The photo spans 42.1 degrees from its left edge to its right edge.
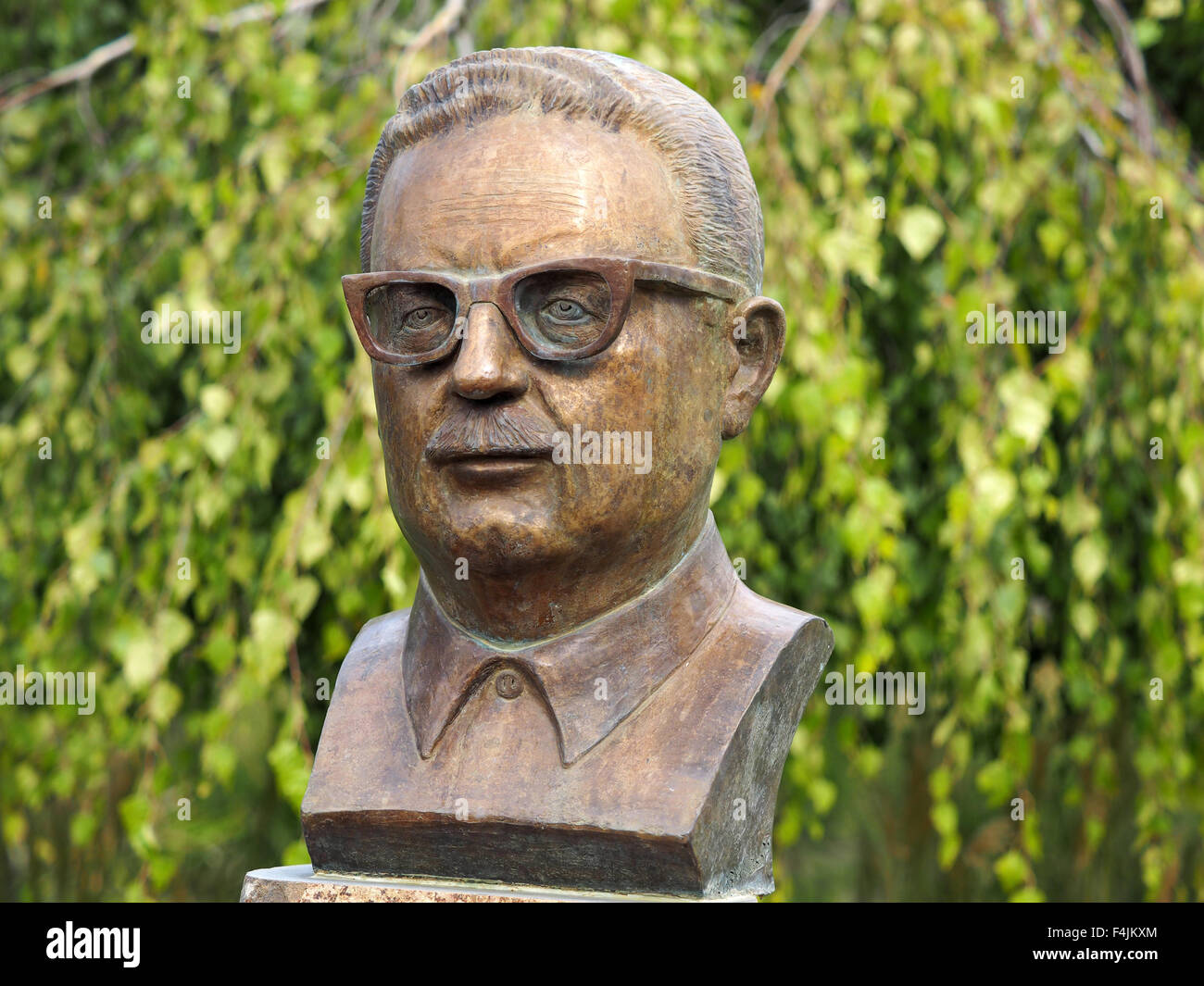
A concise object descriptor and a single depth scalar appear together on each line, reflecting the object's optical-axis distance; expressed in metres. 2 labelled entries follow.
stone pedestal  1.96
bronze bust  1.95
